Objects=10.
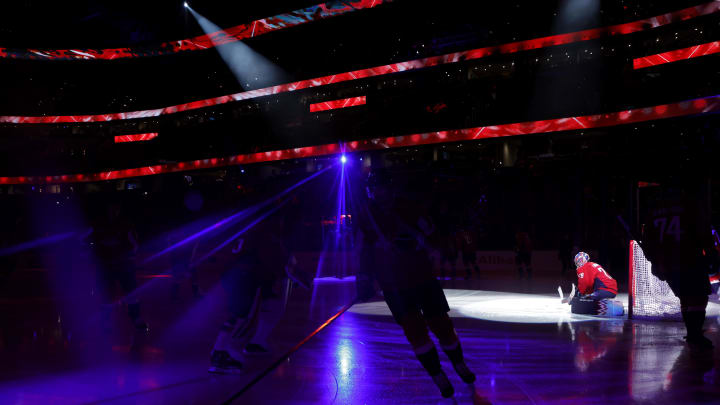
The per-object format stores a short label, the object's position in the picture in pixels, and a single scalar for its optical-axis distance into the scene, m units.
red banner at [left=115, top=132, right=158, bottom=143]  30.59
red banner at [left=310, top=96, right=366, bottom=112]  24.36
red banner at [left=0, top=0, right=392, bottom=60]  18.83
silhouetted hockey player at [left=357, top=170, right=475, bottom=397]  3.91
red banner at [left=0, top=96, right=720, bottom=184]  15.88
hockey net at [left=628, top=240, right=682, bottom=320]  7.73
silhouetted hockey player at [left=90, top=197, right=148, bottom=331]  6.68
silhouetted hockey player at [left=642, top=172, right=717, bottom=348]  5.38
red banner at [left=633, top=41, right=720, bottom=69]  16.86
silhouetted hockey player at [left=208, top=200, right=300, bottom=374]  4.73
